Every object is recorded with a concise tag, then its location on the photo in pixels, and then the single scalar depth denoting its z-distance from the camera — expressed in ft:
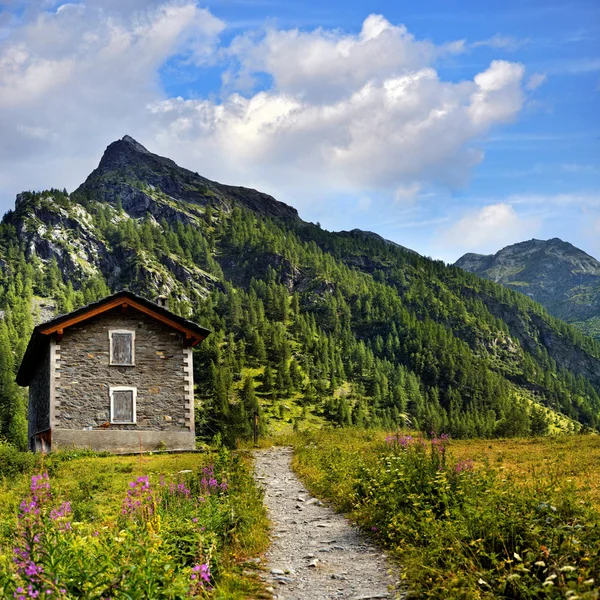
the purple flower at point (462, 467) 36.72
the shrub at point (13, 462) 63.05
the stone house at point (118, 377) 93.04
